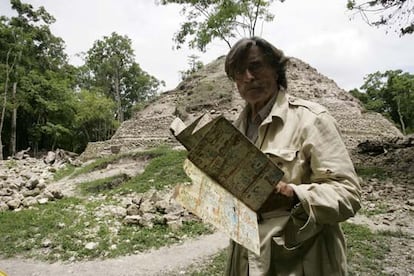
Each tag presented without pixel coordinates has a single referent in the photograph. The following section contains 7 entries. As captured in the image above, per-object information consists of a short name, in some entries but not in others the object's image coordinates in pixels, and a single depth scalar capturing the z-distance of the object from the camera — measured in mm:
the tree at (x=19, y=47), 19609
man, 948
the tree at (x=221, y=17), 14656
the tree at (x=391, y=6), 7094
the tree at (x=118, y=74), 32531
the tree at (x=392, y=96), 27156
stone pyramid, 15430
